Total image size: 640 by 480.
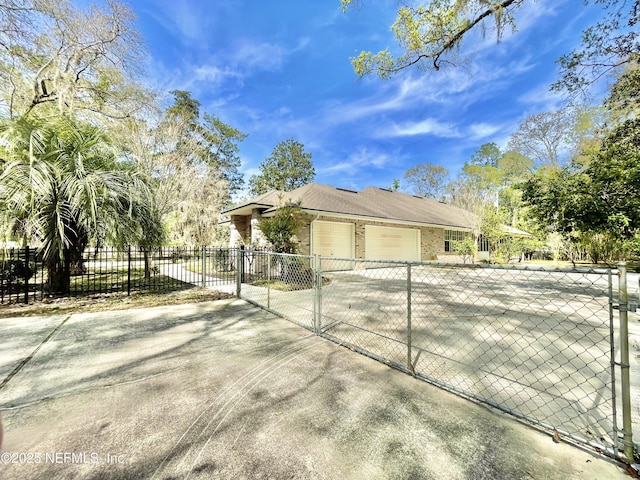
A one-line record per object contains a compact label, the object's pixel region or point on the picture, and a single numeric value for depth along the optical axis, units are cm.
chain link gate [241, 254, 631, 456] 239
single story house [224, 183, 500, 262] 1226
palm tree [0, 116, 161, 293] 582
